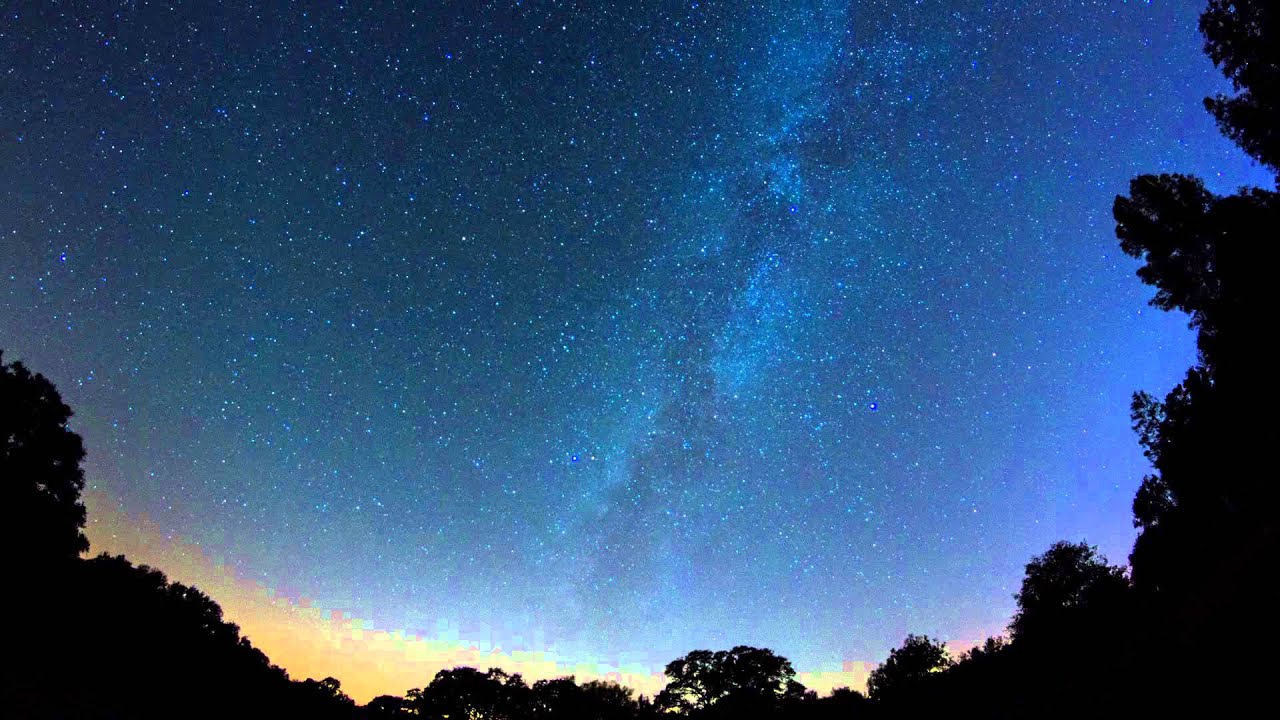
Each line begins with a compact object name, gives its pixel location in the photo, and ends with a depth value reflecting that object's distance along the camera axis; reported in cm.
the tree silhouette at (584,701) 7094
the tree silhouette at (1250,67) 2041
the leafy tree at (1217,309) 2058
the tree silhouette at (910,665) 5866
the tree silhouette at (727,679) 7119
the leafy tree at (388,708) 4517
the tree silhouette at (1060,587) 4138
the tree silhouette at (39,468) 2477
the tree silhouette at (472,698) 7288
